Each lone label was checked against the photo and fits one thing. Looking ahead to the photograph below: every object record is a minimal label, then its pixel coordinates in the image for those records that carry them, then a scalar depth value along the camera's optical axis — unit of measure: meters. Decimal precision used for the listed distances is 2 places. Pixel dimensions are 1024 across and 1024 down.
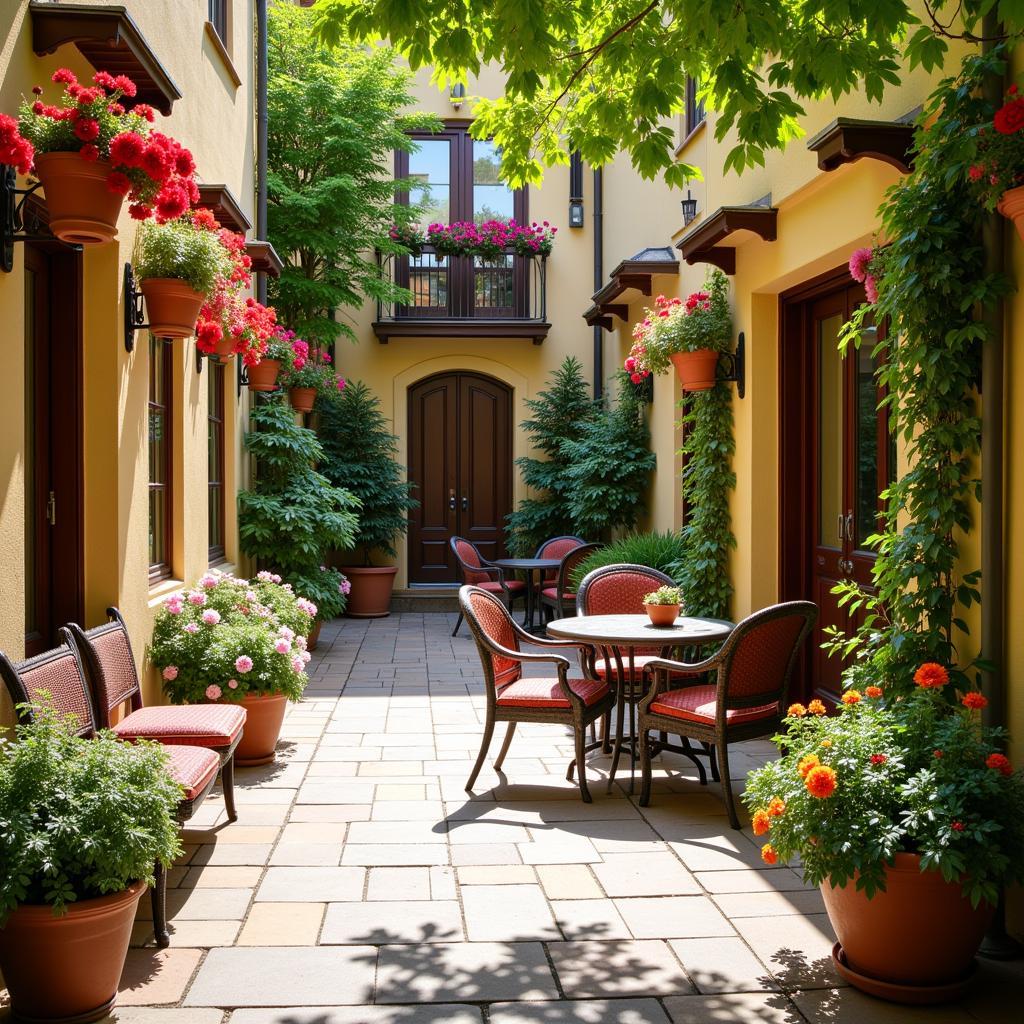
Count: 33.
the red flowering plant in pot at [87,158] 3.39
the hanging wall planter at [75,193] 3.39
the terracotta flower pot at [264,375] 8.27
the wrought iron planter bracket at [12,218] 3.28
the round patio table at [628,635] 5.01
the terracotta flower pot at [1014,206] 2.96
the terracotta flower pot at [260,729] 5.34
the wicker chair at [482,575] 10.41
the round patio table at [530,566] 9.91
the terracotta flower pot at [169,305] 4.73
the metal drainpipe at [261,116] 8.98
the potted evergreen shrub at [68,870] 2.71
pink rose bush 5.11
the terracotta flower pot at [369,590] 11.73
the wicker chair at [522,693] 5.01
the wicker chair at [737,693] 4.59
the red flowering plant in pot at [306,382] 9.44
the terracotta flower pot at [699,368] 6.92
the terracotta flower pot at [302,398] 9.66
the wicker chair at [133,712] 3.87
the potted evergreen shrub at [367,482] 11.72
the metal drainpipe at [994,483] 3.45
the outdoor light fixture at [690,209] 8.66
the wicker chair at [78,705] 3.22
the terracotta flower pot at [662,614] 5.34
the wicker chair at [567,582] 8.90
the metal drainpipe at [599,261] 12.84
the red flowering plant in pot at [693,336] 6.90
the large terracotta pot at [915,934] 2.89
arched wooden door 12.99
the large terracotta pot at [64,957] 2.72
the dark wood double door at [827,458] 5.60
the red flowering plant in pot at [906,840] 2.86
